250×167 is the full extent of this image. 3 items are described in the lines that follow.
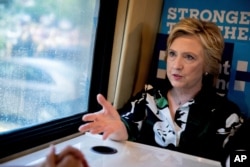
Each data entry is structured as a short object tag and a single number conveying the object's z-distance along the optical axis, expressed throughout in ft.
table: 3.34
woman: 4.05
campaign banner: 4.82
